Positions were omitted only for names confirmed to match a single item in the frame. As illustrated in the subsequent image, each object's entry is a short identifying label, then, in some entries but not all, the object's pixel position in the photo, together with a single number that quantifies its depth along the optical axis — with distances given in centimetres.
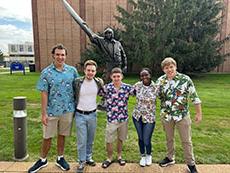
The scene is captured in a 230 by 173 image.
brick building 1756
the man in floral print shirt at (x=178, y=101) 226
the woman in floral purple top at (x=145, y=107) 238
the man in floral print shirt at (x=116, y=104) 240
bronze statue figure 436
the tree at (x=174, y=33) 1234
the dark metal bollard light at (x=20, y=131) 267
